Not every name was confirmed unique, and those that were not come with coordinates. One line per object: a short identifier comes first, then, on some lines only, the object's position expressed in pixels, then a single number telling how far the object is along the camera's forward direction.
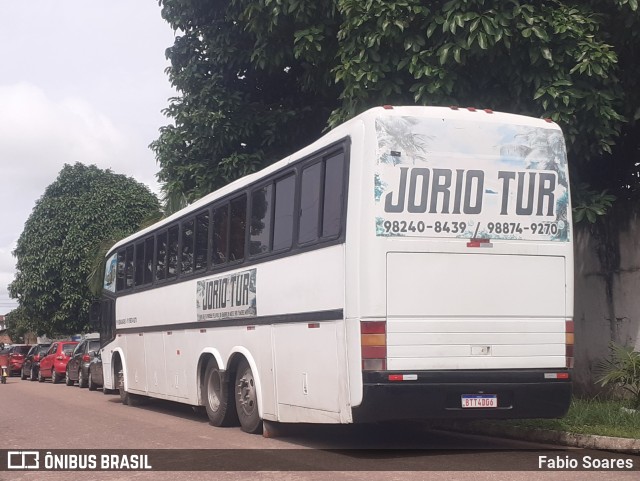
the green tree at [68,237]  45.88
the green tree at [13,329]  75.68
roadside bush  12.29
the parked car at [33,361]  37.03
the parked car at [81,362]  28.81
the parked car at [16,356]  41.36
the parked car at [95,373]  26.26
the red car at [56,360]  33.94
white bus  9.16
